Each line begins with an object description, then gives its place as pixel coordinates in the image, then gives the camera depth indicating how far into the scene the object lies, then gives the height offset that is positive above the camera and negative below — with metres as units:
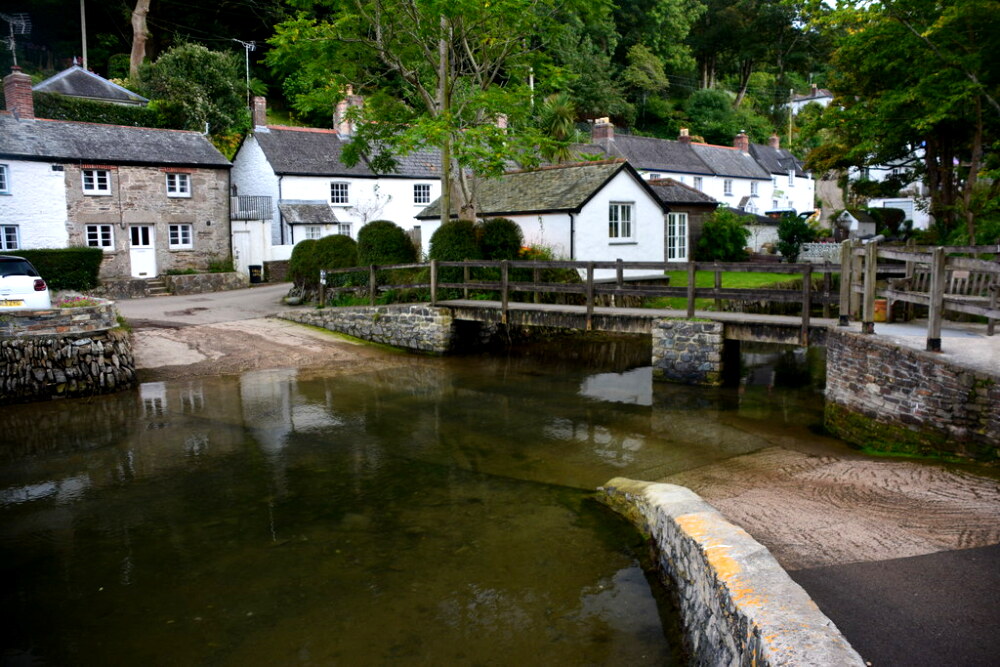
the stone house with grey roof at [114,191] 27.72 +2.71
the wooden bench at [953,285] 10.78 -0.45
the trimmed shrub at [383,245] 22.56 +0.43
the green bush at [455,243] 20.83 +0.44
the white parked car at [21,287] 14.77 -0.52
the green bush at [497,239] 21.31 +0.56
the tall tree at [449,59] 19.45 +5.89
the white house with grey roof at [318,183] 34.34 +3.69
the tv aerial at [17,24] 50.41 +16.10
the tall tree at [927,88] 17.70 +4.32
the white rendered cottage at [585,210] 23.06 +1.57
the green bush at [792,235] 34.34 +1.05
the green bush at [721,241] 31.62 +0.73
